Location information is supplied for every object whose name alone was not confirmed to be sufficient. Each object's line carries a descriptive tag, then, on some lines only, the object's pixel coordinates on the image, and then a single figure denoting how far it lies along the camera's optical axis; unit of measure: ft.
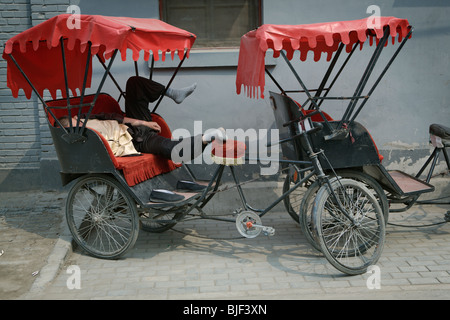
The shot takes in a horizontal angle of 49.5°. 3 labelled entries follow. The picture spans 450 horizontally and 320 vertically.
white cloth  16.31
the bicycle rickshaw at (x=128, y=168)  14.02
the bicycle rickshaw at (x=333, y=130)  13.67
